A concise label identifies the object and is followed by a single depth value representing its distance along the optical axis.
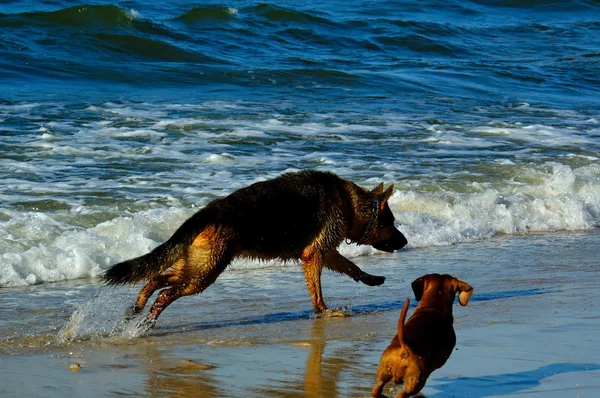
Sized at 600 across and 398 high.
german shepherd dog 14.20
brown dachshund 10.09
